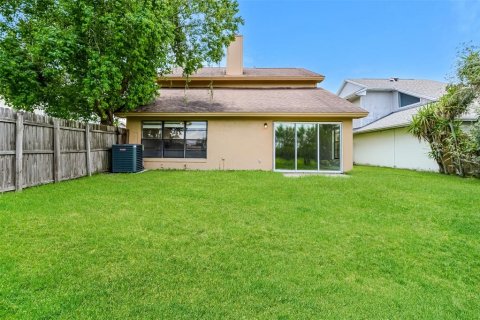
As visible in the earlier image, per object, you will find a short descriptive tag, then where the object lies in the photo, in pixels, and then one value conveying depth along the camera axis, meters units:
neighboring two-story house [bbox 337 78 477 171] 14.27
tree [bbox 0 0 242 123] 8.84
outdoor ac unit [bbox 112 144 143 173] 10.59
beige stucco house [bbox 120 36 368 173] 11.62
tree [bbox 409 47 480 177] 11.06
